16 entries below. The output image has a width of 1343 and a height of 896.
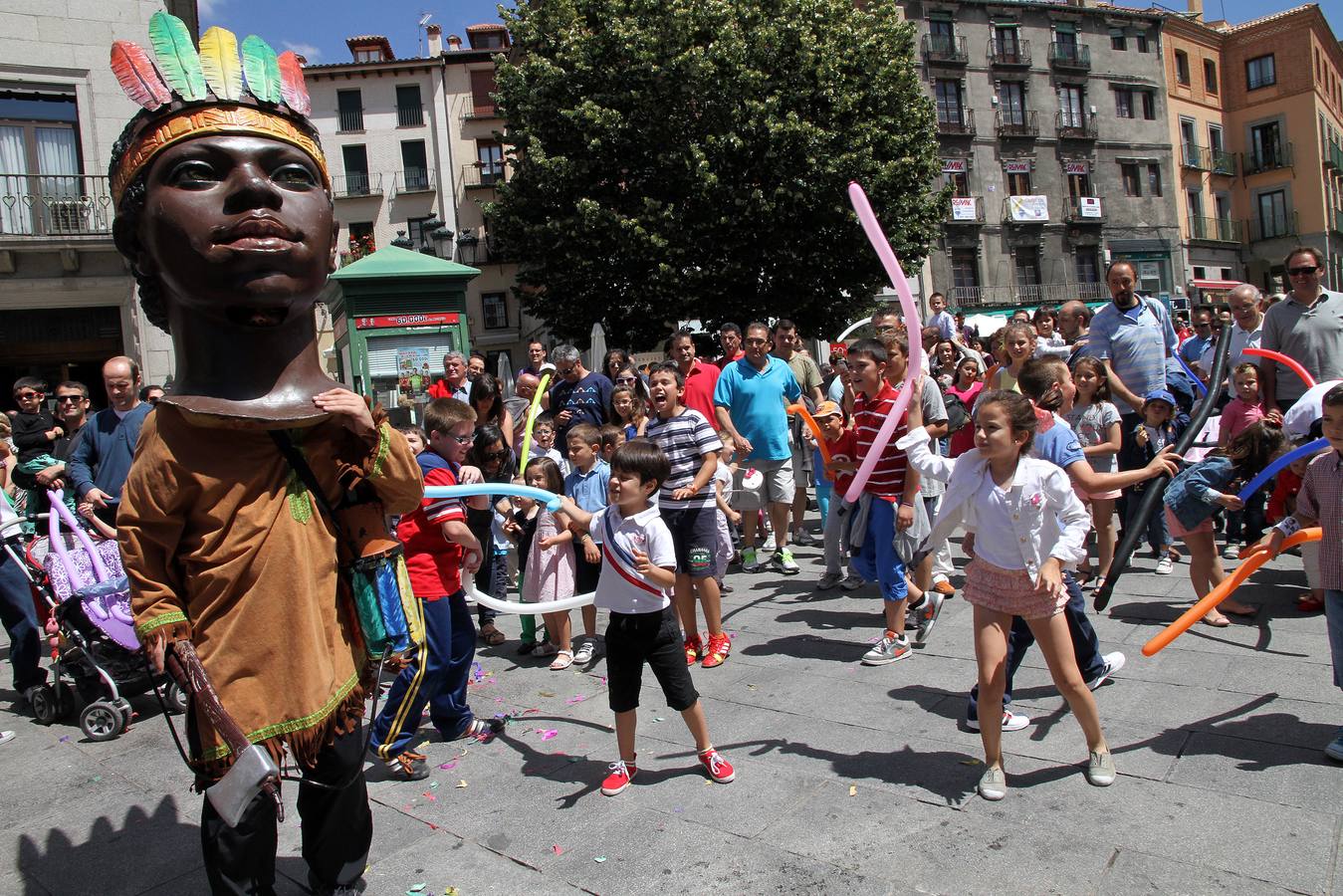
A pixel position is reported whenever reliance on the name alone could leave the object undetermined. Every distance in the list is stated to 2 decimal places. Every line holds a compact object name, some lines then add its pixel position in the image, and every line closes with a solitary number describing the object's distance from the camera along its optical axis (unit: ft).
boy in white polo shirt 12.64
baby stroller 16.17
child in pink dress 18.70
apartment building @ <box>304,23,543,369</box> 121.60
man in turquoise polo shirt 24.40
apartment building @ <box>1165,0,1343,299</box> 134.62
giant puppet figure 8.55
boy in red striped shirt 16.98
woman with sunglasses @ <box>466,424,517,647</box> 17.74
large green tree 66.59
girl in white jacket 11.55
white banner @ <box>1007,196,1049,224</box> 120.57
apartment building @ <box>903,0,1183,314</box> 119.24
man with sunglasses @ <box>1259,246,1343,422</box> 19.75
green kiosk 37.86
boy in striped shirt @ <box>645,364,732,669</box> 17.69
